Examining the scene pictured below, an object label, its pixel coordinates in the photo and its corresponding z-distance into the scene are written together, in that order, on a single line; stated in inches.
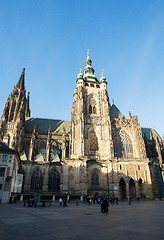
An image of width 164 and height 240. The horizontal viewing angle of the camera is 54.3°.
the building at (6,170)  870.4
